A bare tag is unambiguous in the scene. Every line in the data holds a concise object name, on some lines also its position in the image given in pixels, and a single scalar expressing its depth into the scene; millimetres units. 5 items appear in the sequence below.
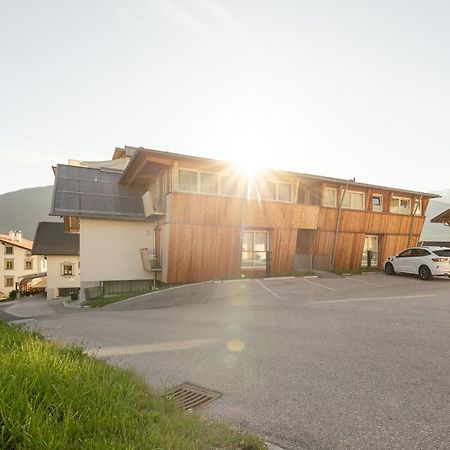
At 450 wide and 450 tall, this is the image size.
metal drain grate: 4143
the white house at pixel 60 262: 30766
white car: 17047
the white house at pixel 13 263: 55062
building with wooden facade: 16469
